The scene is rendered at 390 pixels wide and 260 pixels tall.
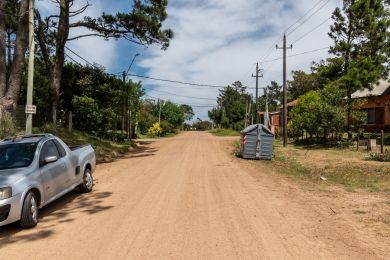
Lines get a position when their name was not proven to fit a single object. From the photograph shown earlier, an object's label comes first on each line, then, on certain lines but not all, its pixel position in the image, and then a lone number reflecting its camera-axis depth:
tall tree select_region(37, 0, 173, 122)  25.17
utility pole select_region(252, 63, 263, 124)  55.28
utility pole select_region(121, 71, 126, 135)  36.58
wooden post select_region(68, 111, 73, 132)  30.71
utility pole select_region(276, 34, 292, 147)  31.88
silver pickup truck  7.32
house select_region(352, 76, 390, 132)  39.09
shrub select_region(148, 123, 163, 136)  65.00
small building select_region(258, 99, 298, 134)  69.19
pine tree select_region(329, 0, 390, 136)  30.28
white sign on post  16.12
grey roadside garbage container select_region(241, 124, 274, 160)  22.59
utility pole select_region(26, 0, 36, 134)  16.23
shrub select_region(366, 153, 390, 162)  19.50
